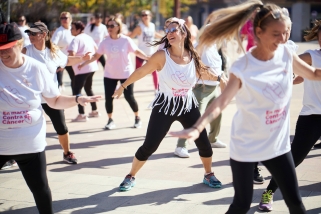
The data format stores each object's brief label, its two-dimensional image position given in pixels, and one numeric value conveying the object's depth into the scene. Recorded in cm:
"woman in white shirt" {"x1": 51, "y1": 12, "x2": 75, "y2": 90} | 1070
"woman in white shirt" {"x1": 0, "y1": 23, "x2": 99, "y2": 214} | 421
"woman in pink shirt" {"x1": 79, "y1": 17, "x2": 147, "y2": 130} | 916
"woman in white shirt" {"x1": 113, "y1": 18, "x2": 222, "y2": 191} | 565
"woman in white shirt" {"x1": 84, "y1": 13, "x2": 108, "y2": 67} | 1401
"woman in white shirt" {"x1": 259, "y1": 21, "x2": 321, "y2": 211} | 491
